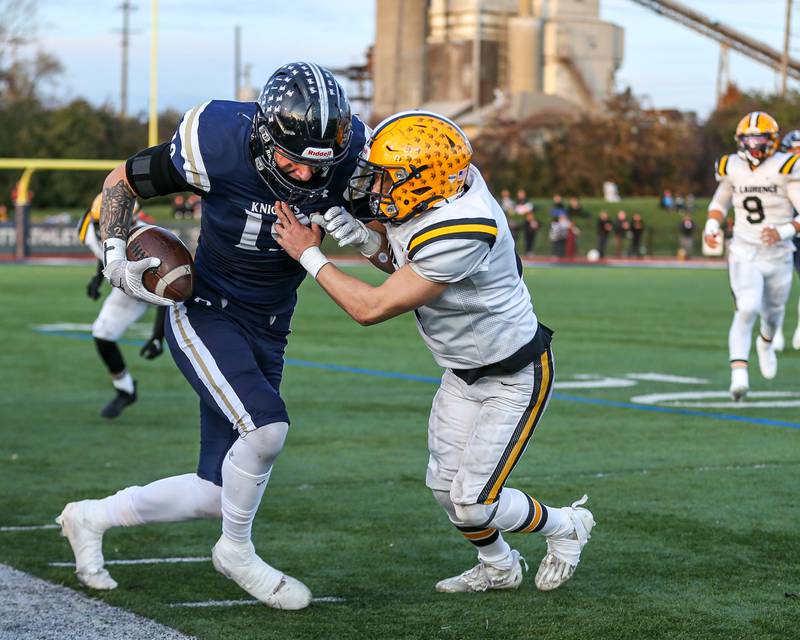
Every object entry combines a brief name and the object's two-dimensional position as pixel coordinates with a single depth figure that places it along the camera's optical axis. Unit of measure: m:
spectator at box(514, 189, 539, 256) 37.00
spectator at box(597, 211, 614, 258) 36.56
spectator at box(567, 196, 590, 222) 41.00
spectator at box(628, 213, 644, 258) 37.62
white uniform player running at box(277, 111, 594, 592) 4.20
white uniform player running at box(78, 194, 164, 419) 8.80
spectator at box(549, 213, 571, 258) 36.59
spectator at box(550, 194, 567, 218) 37.25
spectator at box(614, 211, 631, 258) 37.97
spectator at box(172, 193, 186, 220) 39.94
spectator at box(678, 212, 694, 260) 38.28
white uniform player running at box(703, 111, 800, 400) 9.92
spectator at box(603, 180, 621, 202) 48.38
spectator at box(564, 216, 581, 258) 36.84
